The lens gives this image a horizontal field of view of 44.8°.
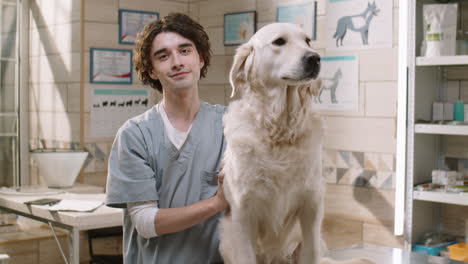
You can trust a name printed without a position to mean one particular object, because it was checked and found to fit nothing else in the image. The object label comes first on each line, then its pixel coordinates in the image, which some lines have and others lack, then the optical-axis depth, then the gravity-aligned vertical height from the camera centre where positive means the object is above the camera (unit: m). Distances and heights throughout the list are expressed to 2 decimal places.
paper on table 3.08 -0.56
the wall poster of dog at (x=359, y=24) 3.49 +0.52
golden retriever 1.29 -0.10
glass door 4.49 +0.08
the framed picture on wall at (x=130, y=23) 4.66 +0.68
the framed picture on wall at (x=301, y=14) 3.89 +0.65
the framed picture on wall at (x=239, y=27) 4.39 +0.63
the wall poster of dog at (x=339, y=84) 3.65 +0.14
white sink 3.89 -0.41
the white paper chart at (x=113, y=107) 4.56 -0.02
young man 1.59 -0.16
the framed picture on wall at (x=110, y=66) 4.52 +0.31
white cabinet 2.93 -0.13
